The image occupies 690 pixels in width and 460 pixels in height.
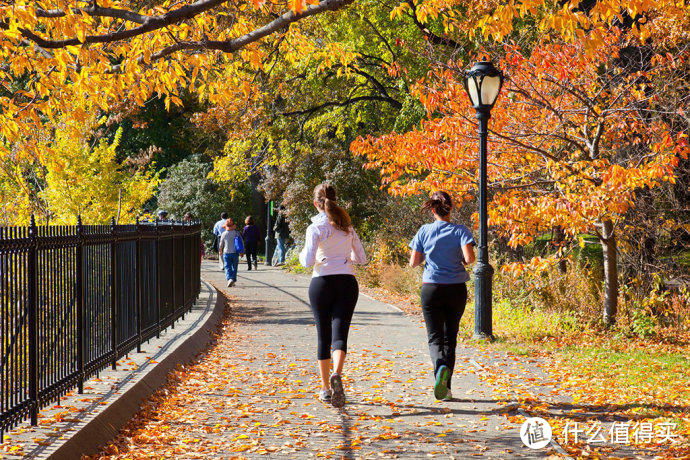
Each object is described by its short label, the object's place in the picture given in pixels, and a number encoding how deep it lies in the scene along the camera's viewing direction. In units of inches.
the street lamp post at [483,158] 878.4
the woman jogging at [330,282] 581.0
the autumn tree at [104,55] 615.5
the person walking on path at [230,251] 1555.1
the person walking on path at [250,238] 2246.6
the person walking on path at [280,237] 2490.2
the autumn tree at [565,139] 850.1
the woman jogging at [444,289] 593.6
